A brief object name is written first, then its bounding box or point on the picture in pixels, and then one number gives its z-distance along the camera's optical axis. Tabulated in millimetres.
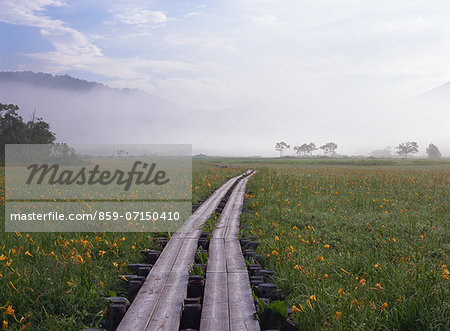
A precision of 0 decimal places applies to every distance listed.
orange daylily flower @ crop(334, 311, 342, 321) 3144
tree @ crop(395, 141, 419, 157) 190675
